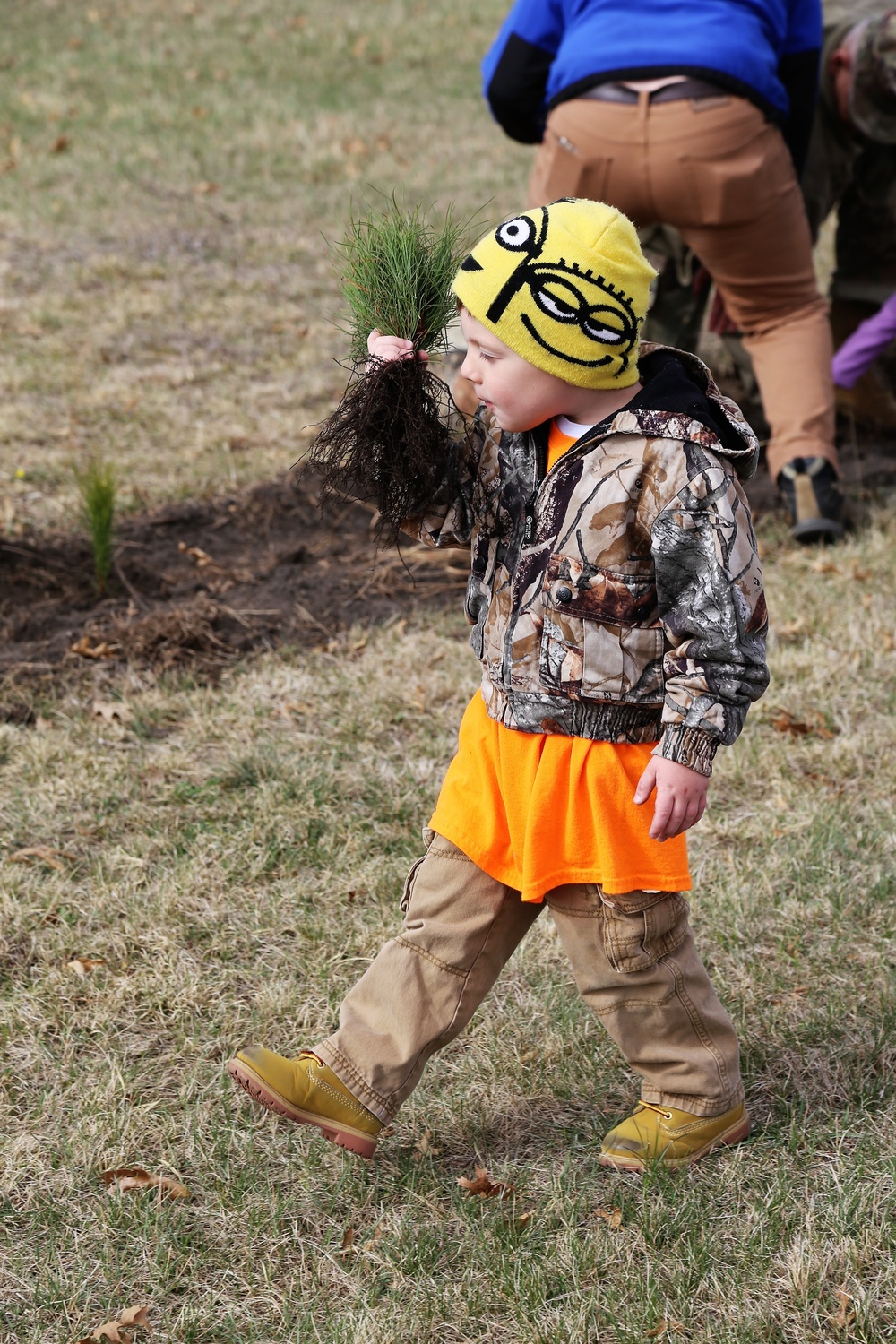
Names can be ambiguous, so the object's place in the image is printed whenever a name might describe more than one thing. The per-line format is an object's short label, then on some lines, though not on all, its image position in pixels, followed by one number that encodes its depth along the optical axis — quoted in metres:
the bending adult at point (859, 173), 10.99
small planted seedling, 9.27
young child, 4.34
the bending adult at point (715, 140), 9.09
